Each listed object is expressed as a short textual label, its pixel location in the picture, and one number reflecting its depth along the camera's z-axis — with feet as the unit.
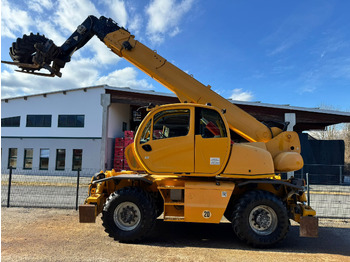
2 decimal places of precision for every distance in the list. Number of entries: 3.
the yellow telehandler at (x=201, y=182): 18.02
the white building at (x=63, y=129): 64.08
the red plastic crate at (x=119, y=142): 66.13
